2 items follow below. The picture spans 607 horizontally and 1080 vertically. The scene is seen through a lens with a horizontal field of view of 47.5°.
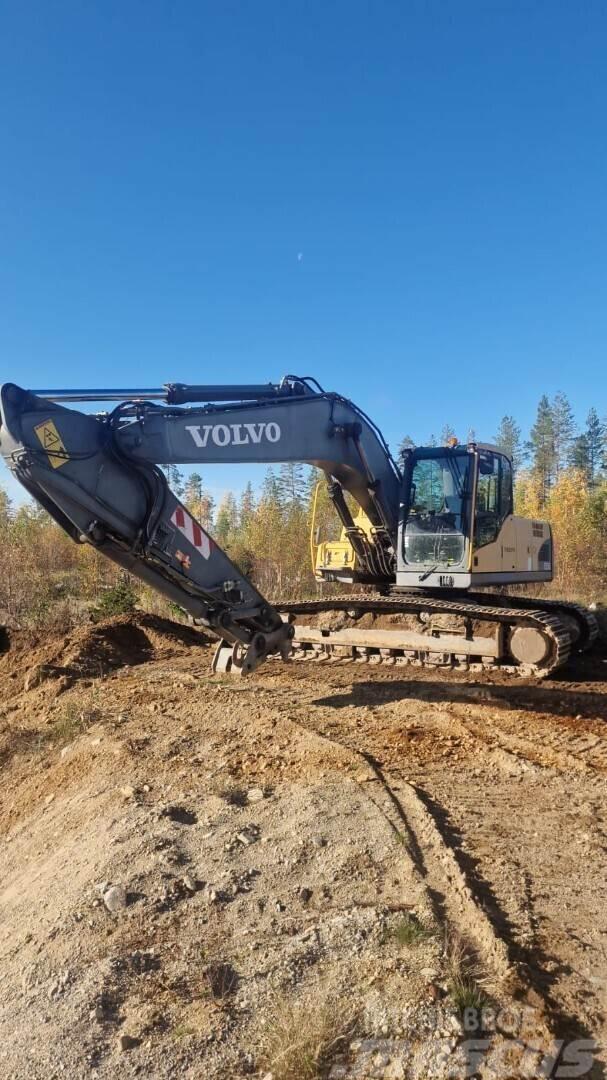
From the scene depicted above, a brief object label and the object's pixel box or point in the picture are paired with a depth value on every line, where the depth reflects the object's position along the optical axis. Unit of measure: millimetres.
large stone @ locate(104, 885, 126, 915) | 3801
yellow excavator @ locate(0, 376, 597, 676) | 6328
